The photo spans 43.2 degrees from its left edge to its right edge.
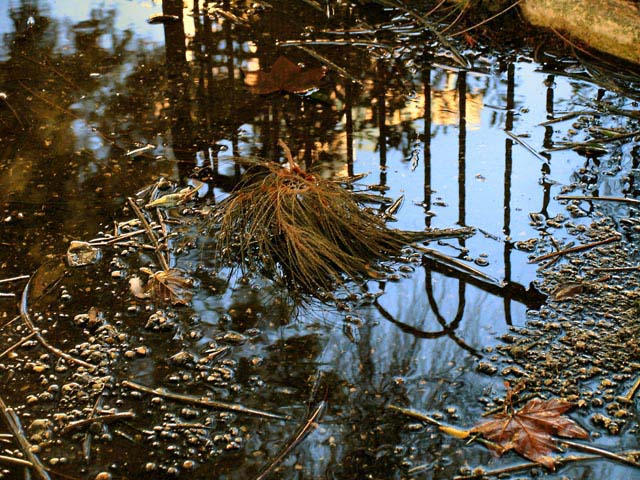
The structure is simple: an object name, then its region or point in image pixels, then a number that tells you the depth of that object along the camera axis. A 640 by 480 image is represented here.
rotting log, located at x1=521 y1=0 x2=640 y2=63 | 4.52
